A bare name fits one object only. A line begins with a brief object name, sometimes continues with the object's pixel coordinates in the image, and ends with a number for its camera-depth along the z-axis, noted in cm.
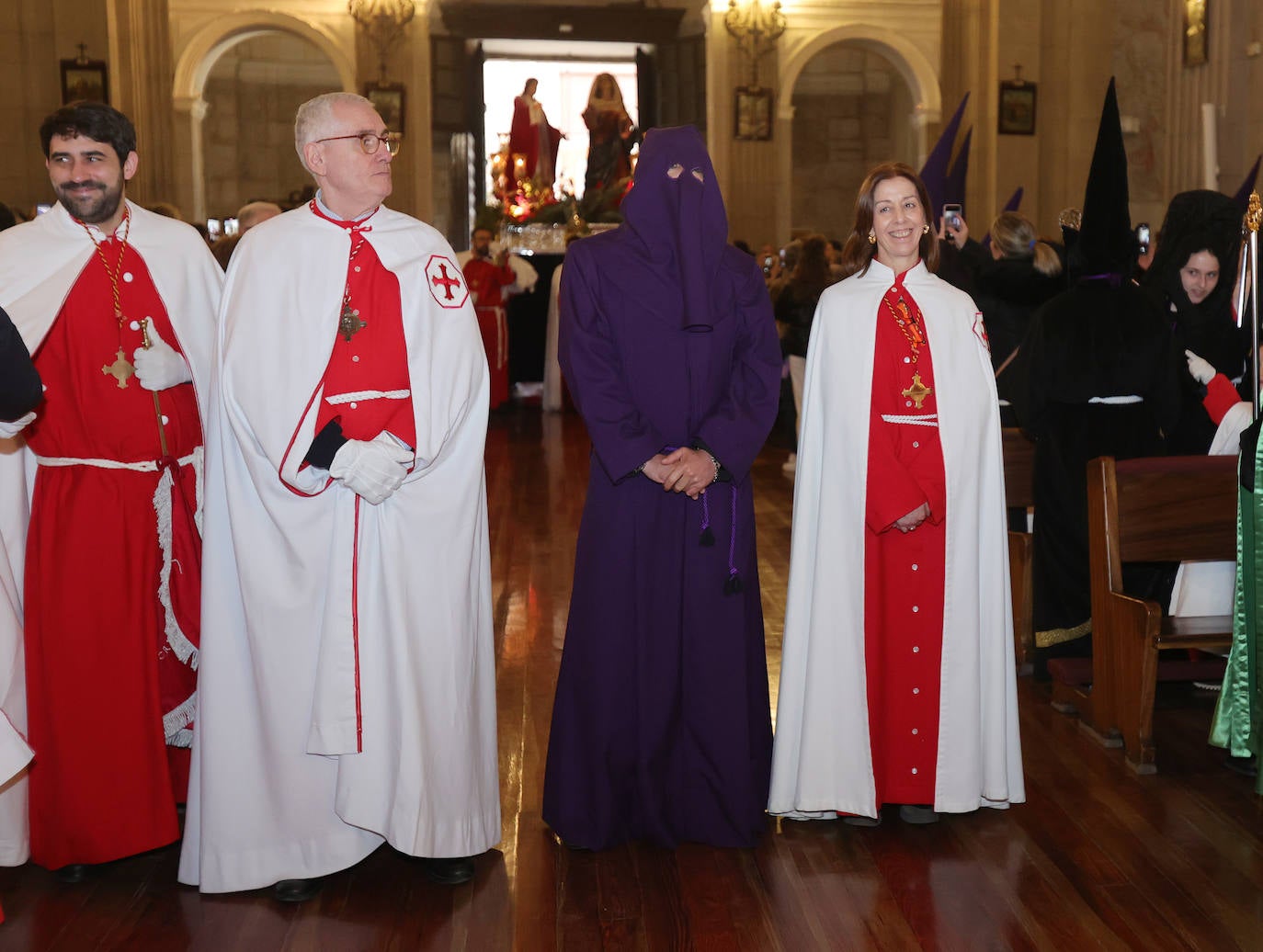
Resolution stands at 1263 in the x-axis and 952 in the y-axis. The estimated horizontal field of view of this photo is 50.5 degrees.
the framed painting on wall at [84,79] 1409
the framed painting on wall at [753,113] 1914
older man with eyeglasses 346
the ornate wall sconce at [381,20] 1859
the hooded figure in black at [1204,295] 565
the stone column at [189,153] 1927
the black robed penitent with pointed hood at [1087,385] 513
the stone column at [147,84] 1491
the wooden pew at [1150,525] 460
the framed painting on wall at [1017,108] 1573
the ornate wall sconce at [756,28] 1912
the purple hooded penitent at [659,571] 379
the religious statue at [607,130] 1972
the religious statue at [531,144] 1906
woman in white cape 392
